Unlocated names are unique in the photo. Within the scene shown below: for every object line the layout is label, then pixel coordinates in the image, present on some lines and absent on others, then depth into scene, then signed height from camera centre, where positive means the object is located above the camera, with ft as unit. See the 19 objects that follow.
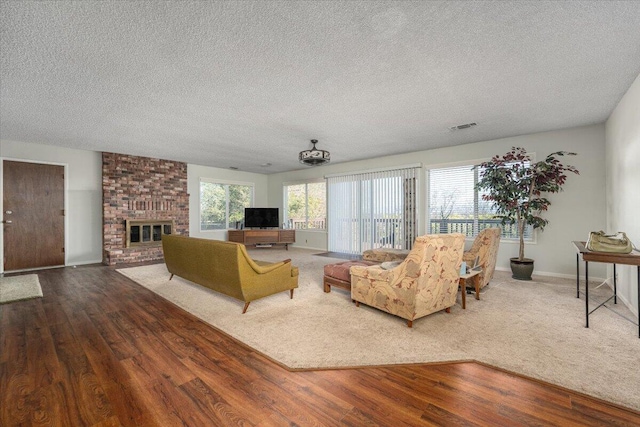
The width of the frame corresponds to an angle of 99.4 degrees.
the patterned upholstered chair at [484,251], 12.00 -1.71
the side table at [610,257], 7.25 -1.25
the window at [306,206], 26.88 +0.91
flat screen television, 27.73 -0.26
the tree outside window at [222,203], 26.43 +1.21
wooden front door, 16.76 +0.05
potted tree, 14.01 +1.43
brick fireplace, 19.72 +1.22
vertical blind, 20.59 +0.32
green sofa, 9.81 -2.22
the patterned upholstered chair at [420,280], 8.16 -2.19
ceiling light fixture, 13.78 +2.95
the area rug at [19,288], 11.61 -3.47
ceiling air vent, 13.84 +4.56
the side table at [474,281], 10.05 -2.68
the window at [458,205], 17.42 +0.54
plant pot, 14.35 -2.96
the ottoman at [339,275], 11.32 -2.61
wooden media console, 26.37 -2.17
